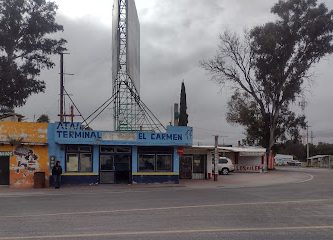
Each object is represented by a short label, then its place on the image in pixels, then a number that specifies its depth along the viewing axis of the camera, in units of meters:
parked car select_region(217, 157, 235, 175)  52.91
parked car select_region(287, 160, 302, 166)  117.07
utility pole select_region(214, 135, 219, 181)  41.09
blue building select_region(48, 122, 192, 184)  34.88
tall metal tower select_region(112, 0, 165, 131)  39.62
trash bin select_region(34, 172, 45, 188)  33.44
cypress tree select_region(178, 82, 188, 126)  47.59
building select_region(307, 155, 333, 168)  93.70
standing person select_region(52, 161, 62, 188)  32.91
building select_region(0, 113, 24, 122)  39.91
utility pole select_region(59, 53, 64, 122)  49.09
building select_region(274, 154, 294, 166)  121.59
